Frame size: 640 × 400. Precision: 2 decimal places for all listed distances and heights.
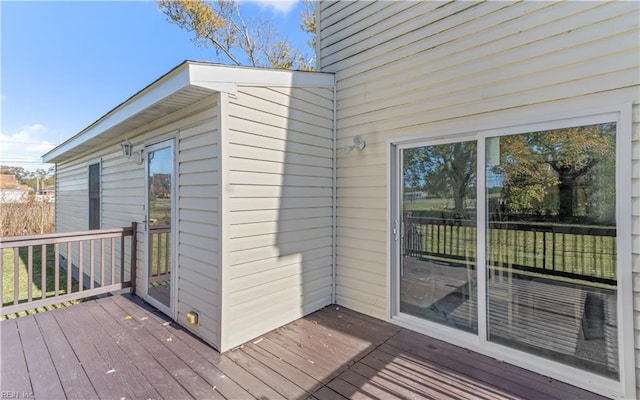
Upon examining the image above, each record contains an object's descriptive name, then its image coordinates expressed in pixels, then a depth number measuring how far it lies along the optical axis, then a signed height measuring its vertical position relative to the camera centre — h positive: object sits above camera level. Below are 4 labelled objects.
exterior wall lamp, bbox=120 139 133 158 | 4.27 +0.76
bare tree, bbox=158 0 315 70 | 8.91 +5.65
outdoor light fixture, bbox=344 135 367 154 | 3.43 +0.69
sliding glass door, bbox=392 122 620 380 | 2.18 -0.35
